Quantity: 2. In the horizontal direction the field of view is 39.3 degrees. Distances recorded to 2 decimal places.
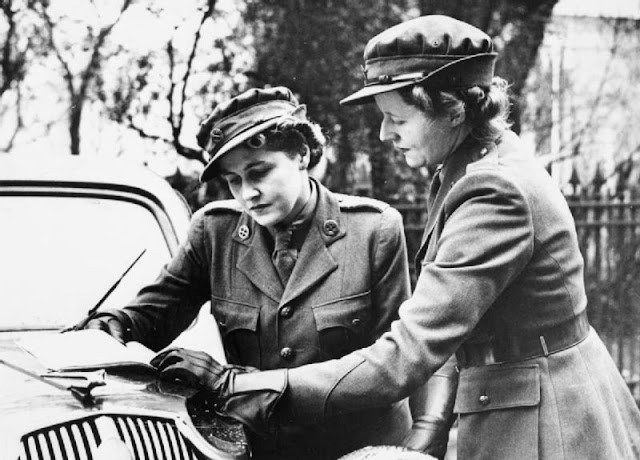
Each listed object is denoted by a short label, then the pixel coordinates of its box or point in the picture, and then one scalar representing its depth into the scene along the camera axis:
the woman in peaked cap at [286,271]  2.52
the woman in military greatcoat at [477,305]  2.01
